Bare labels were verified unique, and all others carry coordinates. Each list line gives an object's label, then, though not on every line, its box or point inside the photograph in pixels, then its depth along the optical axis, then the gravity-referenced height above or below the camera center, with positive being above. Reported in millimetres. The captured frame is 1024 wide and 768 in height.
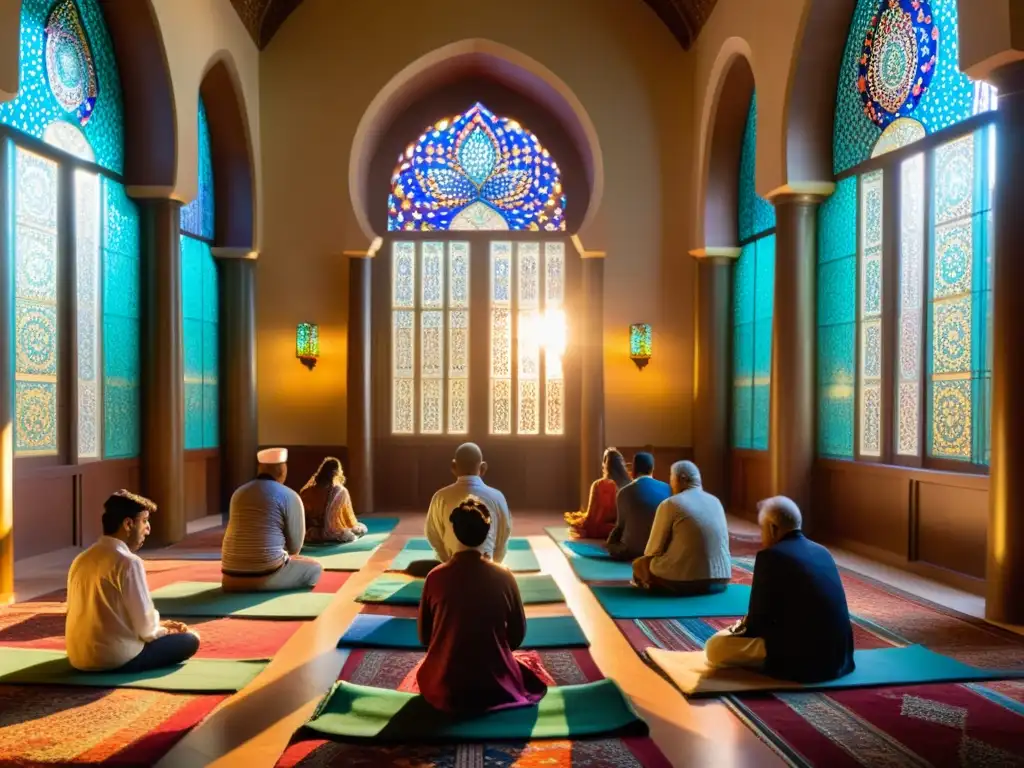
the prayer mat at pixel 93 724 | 2875 -1249
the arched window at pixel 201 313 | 8570 +693
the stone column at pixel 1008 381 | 4527 -6
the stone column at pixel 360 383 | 9266 -29
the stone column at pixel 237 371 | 9219 +100
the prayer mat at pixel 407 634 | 4223 -1295
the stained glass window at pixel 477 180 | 9852 +2287
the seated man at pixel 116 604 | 3529 -931
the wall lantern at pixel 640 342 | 9320 +411
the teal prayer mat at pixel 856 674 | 3543 -1261
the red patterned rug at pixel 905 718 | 2893 -1256
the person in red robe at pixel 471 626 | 3162 -907
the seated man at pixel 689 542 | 5016 -967
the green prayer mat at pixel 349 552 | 6227 -1335
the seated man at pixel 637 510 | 6160 -941
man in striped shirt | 5172 -938
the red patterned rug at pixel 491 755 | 2830 -1255
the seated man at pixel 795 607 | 3486 -929
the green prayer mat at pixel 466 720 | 3027 -1246
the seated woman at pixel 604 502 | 7176 -1040
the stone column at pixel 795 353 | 7062 +221
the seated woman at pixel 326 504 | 6906 -1003
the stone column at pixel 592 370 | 9328 +110
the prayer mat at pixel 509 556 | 6223 -1354
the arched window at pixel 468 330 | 9742 +566
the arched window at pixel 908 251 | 5496 +923
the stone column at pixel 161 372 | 7273 +71
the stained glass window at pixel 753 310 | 8273 +700
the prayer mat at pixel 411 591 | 5148 -1314
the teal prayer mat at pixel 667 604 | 4809 -1304
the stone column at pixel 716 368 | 9133 +128
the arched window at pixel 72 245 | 6145 +1046
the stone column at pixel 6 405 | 5152 -148
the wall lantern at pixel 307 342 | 9320 +414
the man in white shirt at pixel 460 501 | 5309 -783
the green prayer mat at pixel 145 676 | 3562 -1261
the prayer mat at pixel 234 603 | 4793 -1296
